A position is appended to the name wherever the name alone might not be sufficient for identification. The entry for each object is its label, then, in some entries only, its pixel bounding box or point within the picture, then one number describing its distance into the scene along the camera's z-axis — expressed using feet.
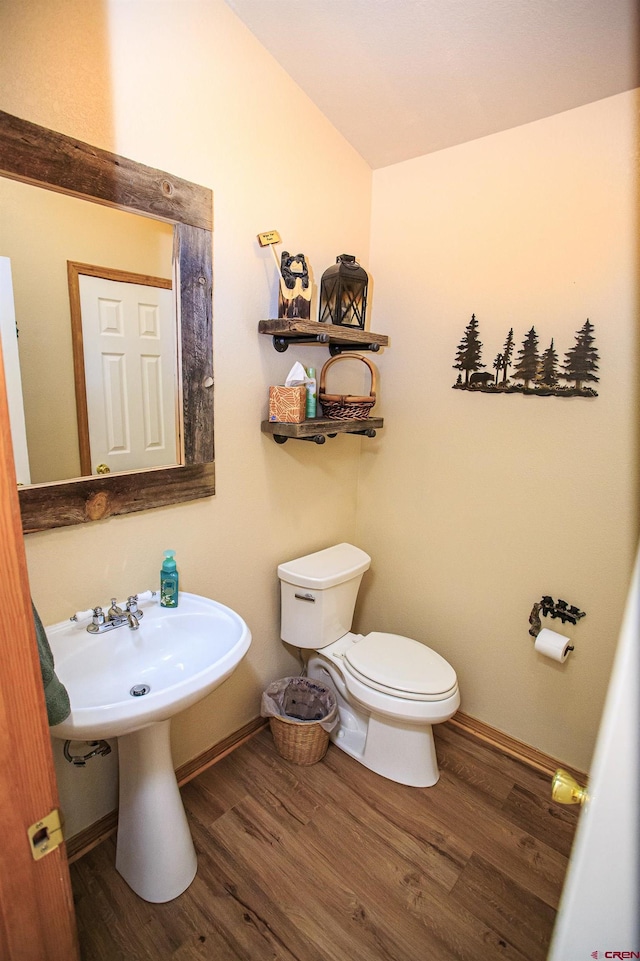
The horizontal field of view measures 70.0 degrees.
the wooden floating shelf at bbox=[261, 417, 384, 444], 5.50
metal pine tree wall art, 5.20
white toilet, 5.50
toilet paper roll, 5.49
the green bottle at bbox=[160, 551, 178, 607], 4.75
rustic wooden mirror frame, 3.65
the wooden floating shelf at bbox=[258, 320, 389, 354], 5.24
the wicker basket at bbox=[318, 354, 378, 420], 6.06
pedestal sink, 4.08
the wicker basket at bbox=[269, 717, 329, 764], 5.86
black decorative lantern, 5.68
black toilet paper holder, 5.65
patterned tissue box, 5.51
